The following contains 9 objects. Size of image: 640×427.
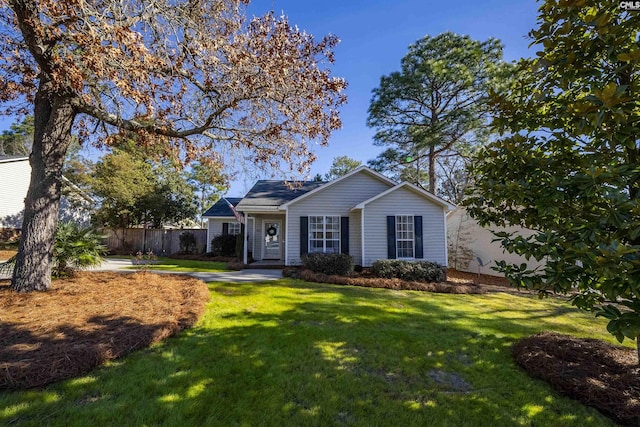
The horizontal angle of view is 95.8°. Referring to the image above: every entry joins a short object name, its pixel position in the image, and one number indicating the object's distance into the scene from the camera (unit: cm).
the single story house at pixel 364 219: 1234
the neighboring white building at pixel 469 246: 1396
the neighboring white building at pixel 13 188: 1802
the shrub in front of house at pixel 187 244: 2038
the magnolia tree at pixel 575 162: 198
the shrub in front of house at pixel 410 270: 1095
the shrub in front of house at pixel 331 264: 1127
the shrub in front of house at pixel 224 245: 1877
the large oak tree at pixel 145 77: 495
